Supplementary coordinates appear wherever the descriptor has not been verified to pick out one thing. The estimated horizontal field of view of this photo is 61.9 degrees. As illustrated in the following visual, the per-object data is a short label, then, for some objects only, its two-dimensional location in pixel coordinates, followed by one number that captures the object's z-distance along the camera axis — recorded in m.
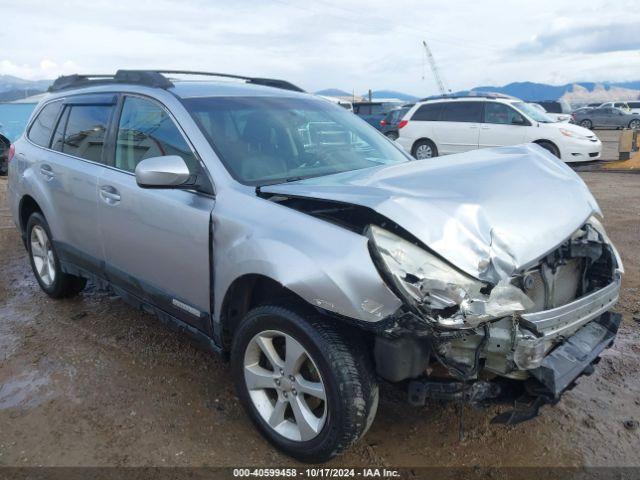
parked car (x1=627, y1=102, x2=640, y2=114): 38.17
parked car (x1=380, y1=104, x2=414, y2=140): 17.28
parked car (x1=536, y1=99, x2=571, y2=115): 28.30
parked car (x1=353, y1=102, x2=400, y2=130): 22.64
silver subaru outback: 2.18
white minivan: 12.66
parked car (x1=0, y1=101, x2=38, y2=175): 13.19
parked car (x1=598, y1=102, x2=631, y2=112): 30.67
